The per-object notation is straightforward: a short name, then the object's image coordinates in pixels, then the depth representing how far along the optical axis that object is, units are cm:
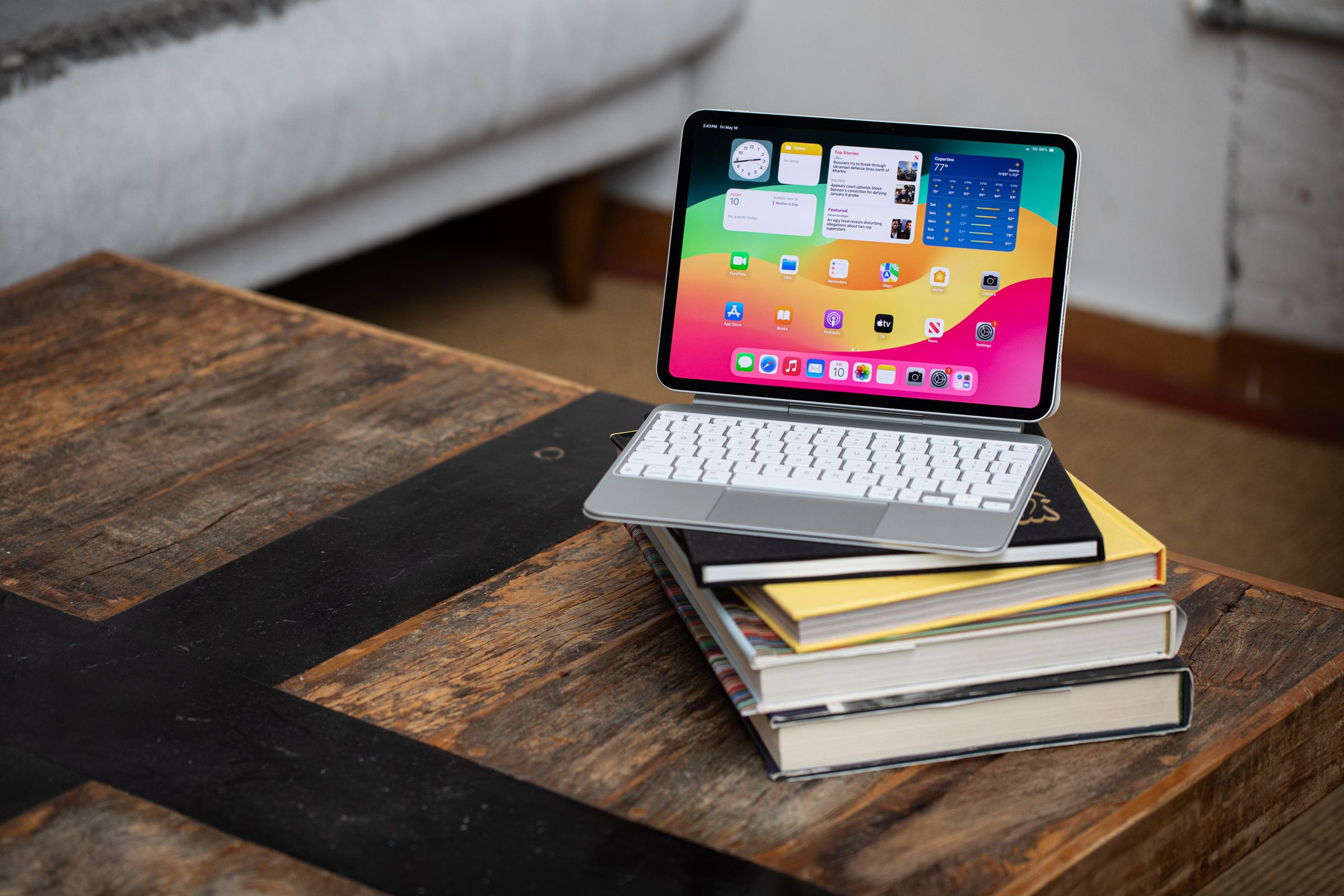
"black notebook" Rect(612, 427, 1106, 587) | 184
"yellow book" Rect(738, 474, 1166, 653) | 182
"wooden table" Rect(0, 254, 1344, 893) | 179
